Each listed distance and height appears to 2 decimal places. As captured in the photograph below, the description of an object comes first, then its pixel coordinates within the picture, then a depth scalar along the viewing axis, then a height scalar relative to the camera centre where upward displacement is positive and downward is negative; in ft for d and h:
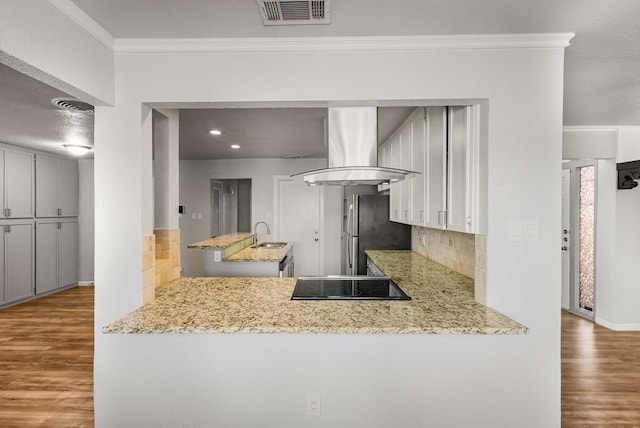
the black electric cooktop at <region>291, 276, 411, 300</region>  7.06 -1.70
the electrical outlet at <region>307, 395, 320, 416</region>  5.74 -3.13
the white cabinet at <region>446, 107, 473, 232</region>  6.75 +0.82
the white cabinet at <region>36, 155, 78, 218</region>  17.76 +1.31
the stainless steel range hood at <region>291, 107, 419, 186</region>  7.38 +1.39
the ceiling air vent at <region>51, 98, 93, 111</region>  9.43 +2.95
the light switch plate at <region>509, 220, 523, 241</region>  6.21 -0.33
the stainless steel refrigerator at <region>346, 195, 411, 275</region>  15.17 -0.75
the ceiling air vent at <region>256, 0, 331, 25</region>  5.05 +2.98
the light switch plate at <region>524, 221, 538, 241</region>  6.20 -0.33
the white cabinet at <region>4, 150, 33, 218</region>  15.98 +1.33
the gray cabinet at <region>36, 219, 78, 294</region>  17.90 -2.23
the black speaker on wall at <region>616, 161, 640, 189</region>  12.62 +1.34
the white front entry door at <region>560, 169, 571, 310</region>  15.66 -1.12
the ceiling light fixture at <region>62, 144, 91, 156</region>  14.98 +2.73
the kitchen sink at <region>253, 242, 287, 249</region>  17.06 -1.62
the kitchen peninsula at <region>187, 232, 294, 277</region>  11.96 -1.69
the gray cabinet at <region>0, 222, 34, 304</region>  15.92 -2.26
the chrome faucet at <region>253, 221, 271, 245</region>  20.15 -0.92
